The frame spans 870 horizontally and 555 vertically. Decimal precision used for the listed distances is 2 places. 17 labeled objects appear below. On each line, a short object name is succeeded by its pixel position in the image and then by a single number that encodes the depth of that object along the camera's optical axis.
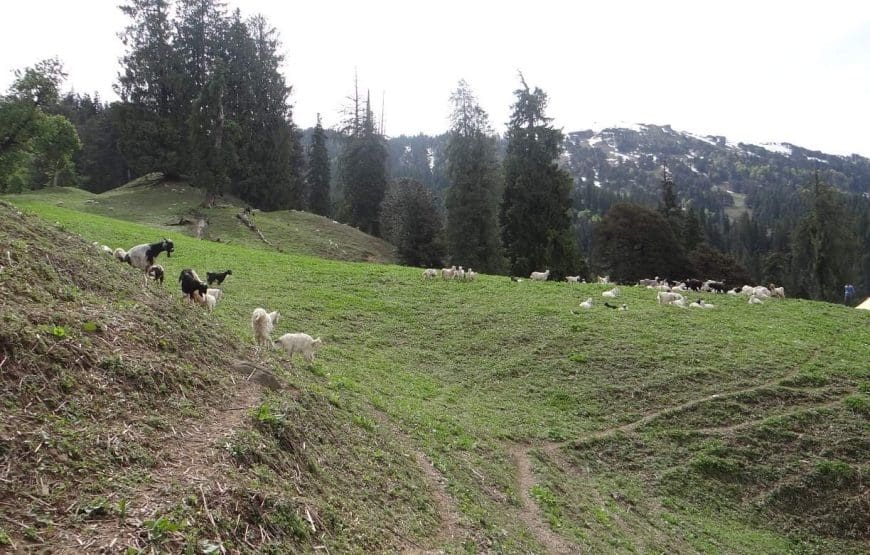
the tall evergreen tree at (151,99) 56.31
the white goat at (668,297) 25.22
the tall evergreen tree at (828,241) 49.81
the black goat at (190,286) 12.41
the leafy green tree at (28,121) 40.38
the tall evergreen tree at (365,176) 62.97
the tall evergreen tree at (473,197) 46.84
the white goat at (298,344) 12.53
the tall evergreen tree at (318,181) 74.75
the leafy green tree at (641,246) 54.88
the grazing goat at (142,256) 14.41
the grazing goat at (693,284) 31.41
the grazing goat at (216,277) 20.17
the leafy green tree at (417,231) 49.59
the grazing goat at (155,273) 12.97
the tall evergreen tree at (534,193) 46.53
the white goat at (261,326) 11.96
